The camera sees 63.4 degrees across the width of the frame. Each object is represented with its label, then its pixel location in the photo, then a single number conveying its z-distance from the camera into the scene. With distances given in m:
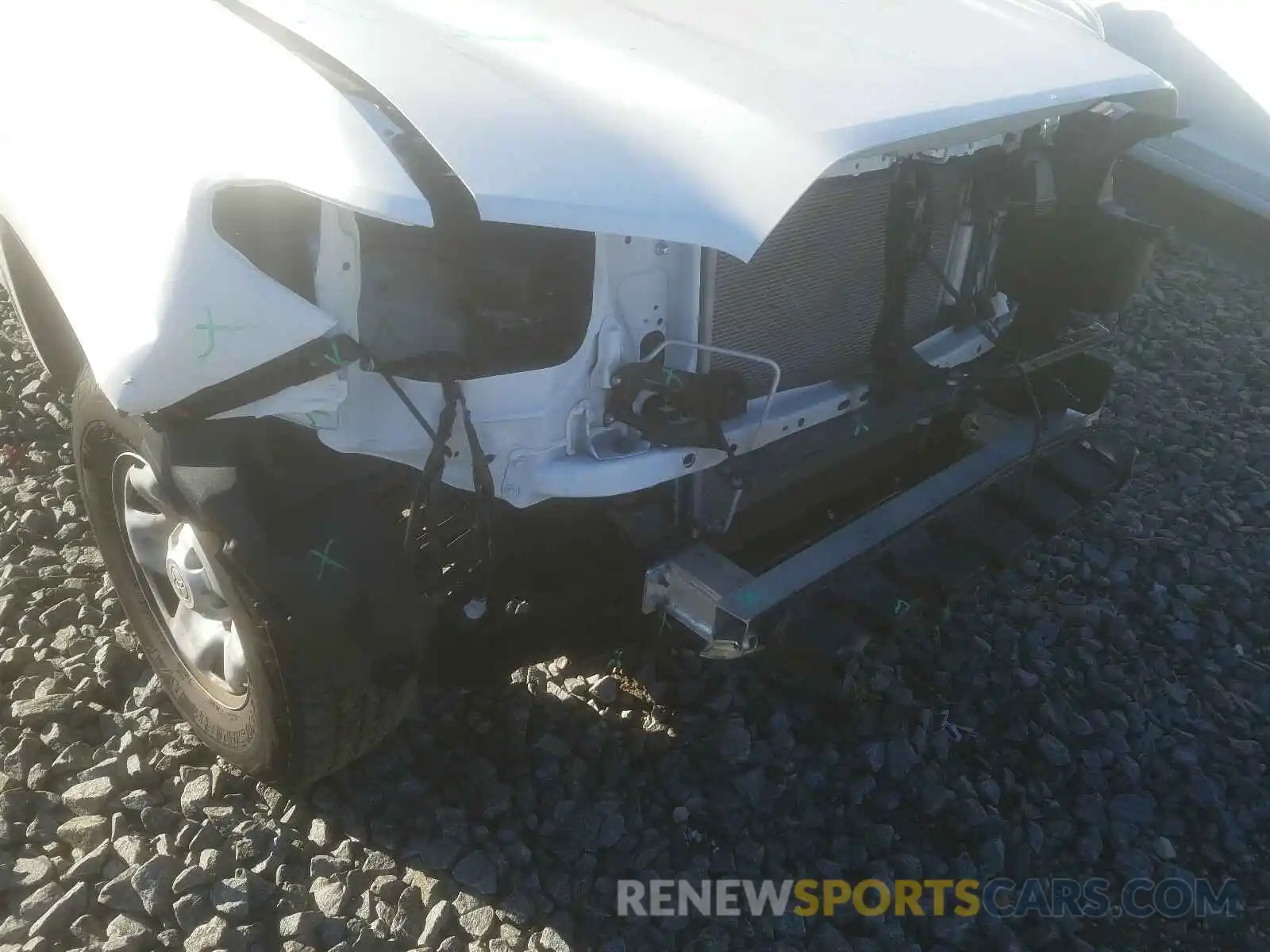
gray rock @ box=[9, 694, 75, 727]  2.35
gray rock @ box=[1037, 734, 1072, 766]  2.46
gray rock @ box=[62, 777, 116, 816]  2.18
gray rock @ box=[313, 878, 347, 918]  2.03
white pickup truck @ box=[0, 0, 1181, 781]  1.60
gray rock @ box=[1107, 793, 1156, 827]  2.36
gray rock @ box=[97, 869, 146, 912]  2.01
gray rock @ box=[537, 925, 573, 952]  1.98
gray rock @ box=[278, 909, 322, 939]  1.99
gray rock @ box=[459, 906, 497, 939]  2.00
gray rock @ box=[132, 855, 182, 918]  2.01
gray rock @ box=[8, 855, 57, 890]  2.04
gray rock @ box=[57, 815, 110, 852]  2.12
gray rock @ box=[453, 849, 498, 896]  2.07
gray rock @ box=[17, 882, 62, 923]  1.99
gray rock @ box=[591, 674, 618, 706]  2.50
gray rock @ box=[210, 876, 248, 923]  2.00
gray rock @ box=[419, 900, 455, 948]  1.99
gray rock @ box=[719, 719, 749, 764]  2.38
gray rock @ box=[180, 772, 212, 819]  2.21
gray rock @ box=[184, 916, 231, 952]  1.95
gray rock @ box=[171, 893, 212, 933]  1.99
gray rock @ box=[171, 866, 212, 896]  2.03
